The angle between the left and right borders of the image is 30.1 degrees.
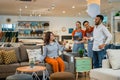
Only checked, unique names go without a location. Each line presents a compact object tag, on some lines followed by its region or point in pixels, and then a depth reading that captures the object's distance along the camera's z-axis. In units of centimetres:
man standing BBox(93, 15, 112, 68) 496
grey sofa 536
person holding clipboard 667
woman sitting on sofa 544
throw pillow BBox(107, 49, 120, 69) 448
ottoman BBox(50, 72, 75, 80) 383
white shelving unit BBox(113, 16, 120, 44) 700
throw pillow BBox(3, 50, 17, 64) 546
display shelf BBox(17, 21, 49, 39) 1427
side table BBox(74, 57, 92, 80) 609
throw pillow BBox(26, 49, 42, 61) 584
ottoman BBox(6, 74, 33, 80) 354
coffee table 452
